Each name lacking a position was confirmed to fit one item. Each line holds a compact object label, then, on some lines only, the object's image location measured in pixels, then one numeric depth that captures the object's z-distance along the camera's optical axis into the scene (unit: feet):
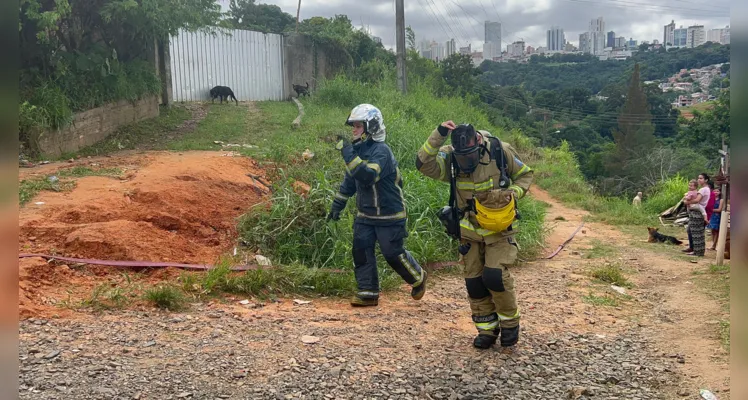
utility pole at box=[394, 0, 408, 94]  55.72
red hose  17.30
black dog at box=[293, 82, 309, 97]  64.59
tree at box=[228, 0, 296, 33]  104.17
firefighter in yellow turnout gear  14.73
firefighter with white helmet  17.39
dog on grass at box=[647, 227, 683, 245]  34.42
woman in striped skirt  30.09
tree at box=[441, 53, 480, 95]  102.81
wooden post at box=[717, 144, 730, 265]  25.22
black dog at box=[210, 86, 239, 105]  55.62
